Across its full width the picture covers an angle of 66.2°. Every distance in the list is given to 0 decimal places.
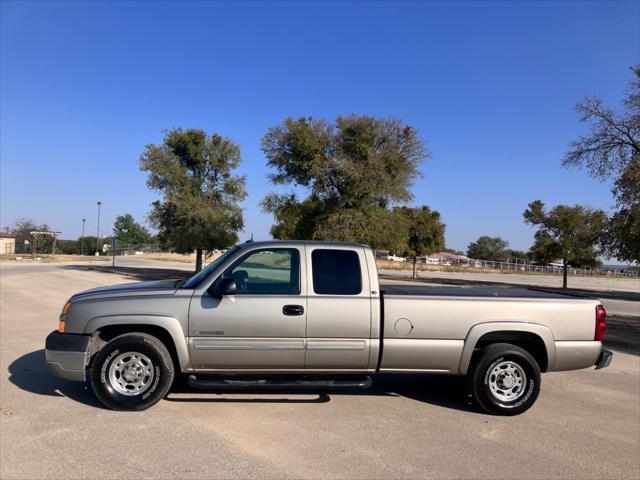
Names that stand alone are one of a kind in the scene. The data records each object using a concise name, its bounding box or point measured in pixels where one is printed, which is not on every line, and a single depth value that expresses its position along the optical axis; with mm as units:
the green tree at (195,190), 25844
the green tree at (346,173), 22984
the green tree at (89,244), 92625
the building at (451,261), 80375
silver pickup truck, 4984
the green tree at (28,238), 72812
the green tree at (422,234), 39562
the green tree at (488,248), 123125
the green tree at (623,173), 12570
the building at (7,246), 65438
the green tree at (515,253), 119081
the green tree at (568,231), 29734
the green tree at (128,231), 102375
